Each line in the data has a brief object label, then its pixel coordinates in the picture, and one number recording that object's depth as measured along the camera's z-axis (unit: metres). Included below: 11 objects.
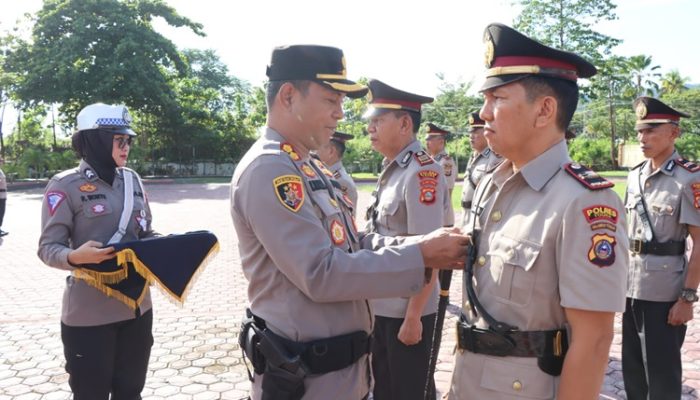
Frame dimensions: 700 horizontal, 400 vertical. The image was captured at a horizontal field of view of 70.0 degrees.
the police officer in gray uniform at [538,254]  1.67
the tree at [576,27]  26.39
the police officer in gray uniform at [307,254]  1.88
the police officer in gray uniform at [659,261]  3.58
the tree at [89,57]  27.77
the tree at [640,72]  43.25
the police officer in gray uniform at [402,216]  3.24
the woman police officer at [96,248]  2.98
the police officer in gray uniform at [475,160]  7.25
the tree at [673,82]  52.00
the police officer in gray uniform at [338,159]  5.45
